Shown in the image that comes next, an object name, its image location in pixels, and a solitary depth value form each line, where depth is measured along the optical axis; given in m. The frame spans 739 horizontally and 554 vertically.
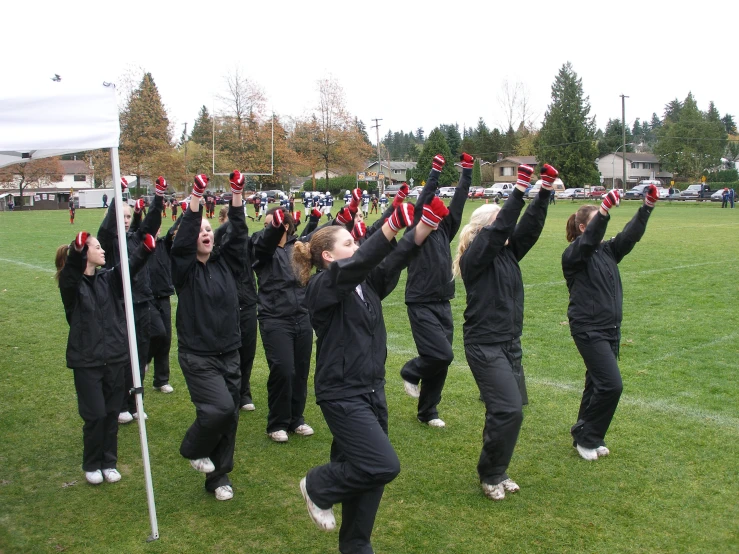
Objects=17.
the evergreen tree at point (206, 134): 72.81
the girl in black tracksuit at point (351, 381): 3.87
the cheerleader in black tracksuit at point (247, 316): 6.60
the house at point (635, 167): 103.25
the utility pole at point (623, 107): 60.38
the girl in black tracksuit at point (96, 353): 5.36
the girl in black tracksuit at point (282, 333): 6.18
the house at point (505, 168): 94.69
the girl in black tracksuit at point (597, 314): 5.47
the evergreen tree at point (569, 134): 75.44
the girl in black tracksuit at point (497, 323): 4.89
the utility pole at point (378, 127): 66.31
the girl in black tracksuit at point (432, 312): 6.44
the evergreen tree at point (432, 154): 75.12
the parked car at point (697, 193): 59.16
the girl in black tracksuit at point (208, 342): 4.89
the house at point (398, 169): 121.53
